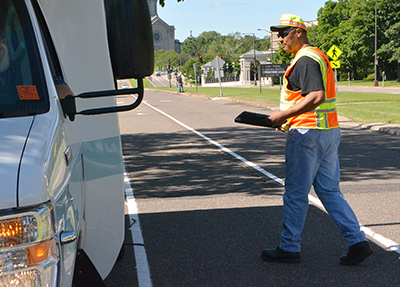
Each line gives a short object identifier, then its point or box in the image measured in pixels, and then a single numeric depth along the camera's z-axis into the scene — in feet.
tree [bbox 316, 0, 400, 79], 220.84
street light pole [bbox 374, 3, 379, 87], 178.52
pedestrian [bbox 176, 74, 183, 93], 183.32
